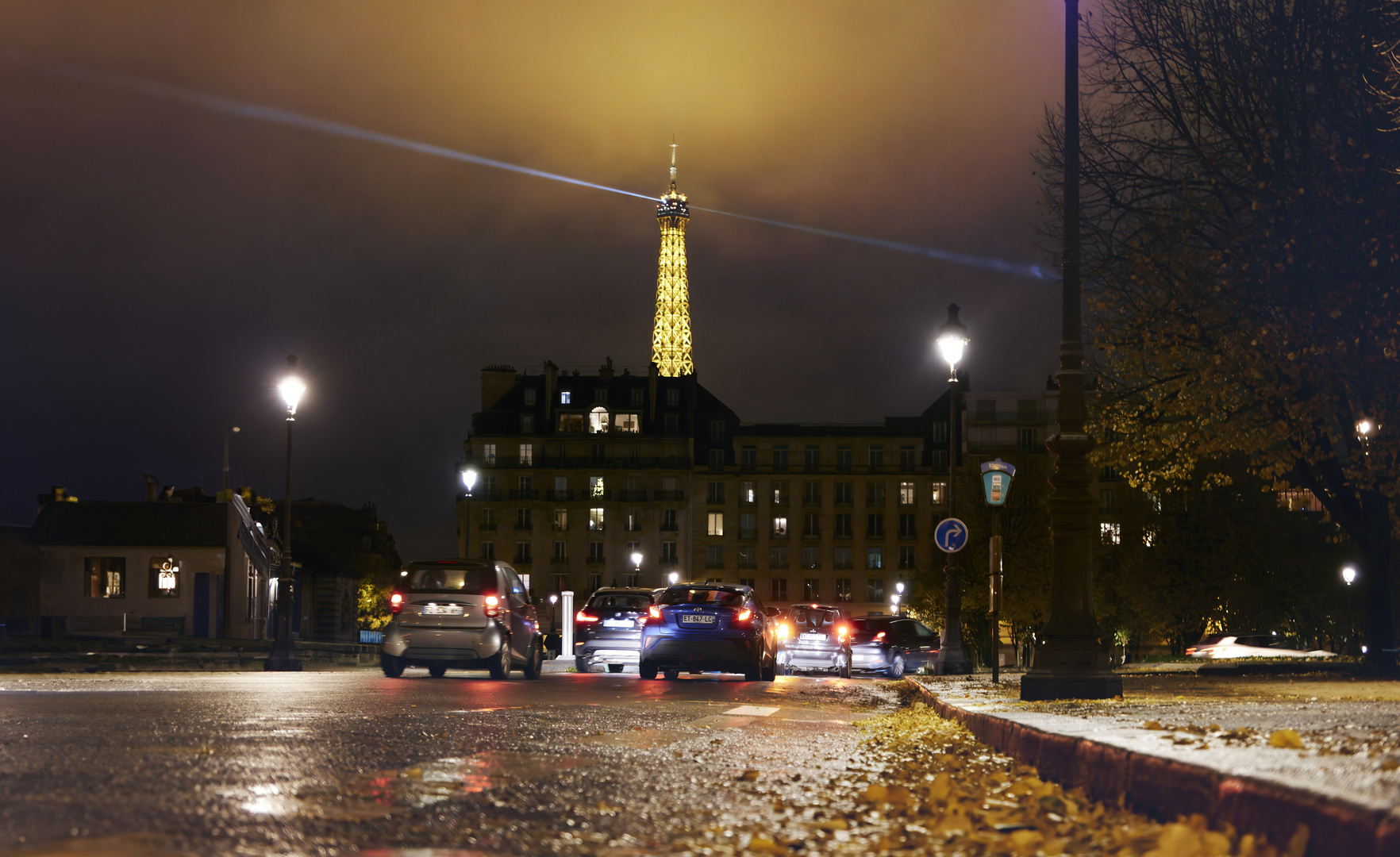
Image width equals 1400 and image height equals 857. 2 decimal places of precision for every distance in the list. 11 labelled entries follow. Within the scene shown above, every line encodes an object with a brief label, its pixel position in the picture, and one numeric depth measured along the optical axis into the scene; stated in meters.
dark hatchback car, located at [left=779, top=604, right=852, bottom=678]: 33.22
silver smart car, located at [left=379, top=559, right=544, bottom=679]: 20.41
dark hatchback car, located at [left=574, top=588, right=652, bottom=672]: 27.09
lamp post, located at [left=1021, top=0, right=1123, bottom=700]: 13.45
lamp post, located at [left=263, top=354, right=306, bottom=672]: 27.81
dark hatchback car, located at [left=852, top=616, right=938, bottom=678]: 36.28
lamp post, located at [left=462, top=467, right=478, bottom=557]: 36.69
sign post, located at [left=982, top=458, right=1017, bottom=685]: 19.66
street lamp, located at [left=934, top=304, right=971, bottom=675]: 26.22
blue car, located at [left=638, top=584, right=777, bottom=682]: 21.62
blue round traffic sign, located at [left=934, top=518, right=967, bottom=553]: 23.14
